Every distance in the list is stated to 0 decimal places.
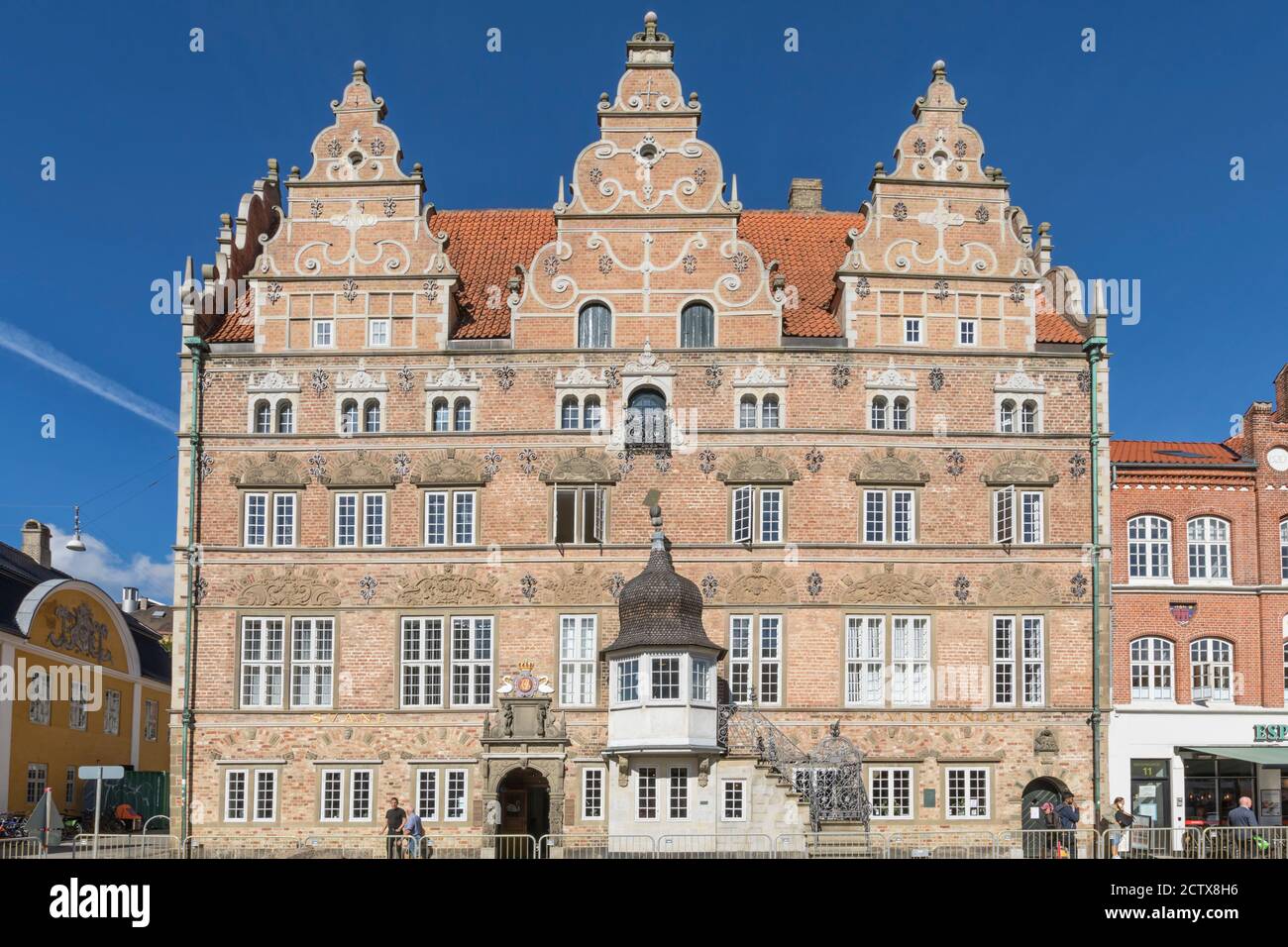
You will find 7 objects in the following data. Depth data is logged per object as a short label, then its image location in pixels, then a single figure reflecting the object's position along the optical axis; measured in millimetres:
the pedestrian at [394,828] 30641
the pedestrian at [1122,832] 31266
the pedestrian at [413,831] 30827
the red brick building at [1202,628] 35938
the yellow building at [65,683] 44844
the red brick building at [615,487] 35062
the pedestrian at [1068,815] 32688
